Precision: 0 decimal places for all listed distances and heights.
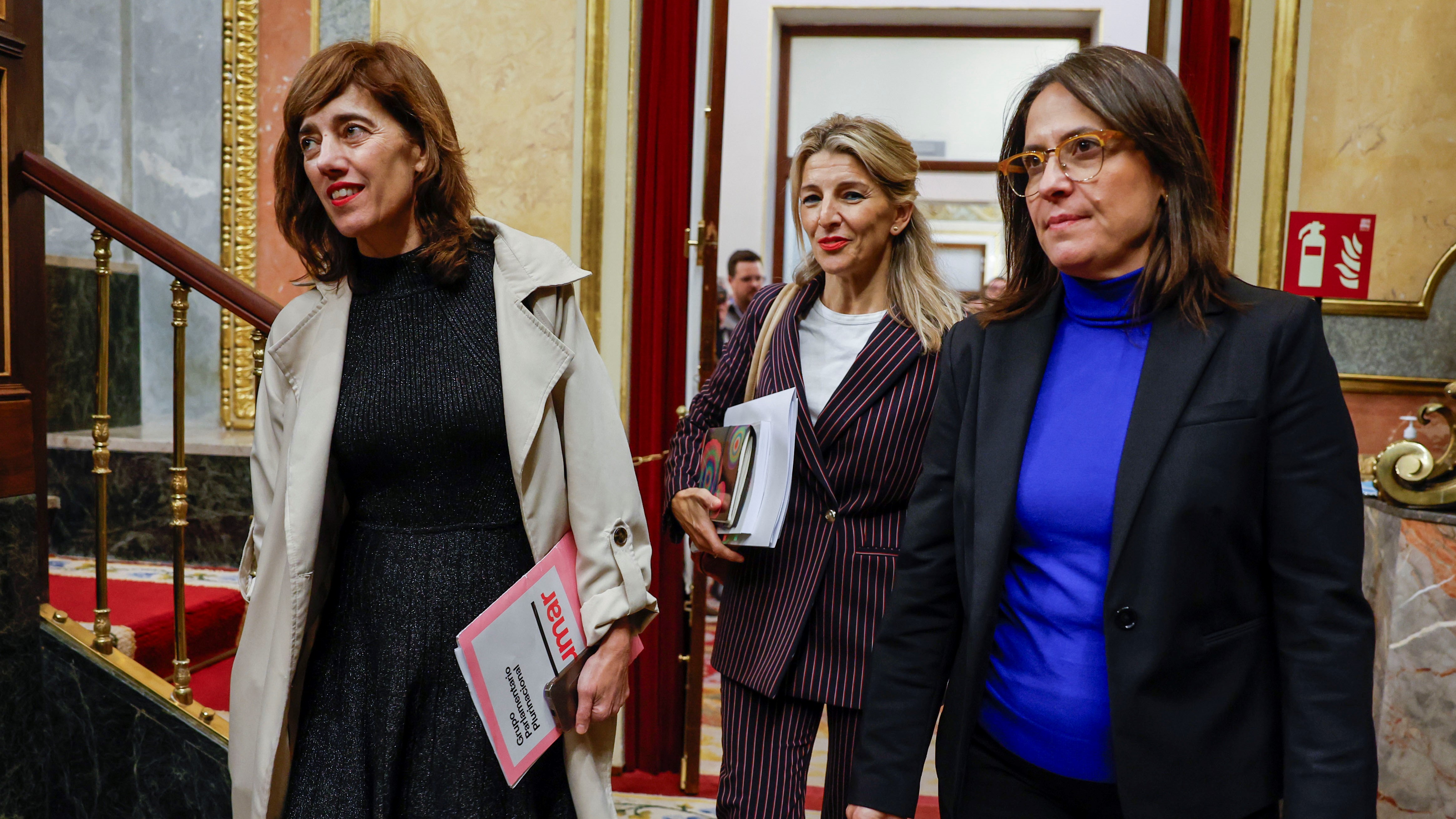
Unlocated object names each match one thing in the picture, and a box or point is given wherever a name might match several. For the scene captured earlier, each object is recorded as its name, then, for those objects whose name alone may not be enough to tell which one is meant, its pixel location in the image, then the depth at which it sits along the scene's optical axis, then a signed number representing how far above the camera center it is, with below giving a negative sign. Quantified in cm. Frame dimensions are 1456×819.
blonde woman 187 -23
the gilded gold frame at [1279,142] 344 +78
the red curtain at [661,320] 347 +9
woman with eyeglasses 108 -19
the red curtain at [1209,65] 341 +103
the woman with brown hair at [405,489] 149 -23
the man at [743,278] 574 +41
